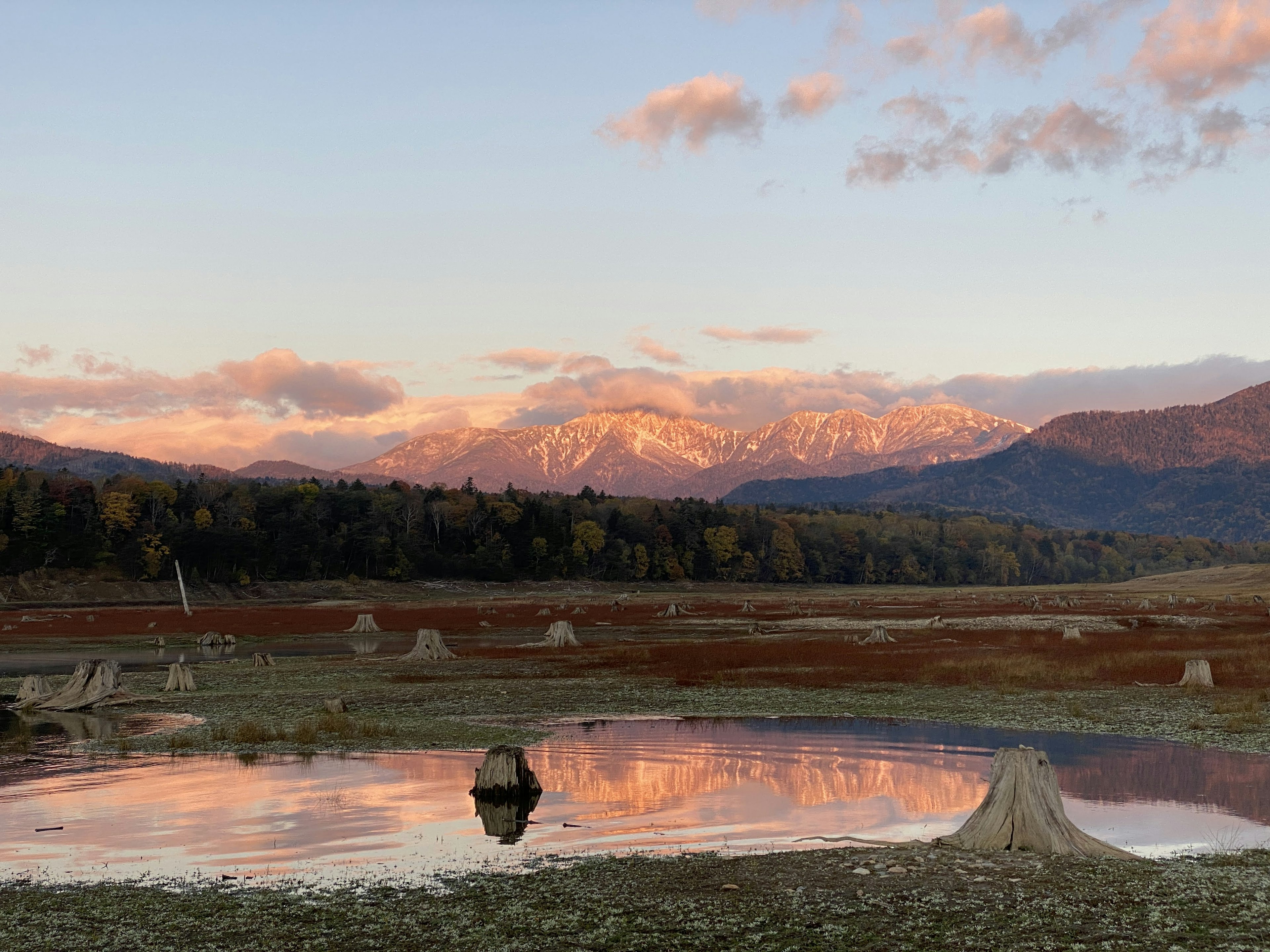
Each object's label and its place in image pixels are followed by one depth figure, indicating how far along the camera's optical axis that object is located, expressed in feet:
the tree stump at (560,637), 245.04
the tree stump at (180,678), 165.48
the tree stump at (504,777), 81.56
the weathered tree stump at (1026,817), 61.52
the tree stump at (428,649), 215.31
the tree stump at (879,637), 243.19
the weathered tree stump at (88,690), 143.33
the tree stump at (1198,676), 144.36
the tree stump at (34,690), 146.00
